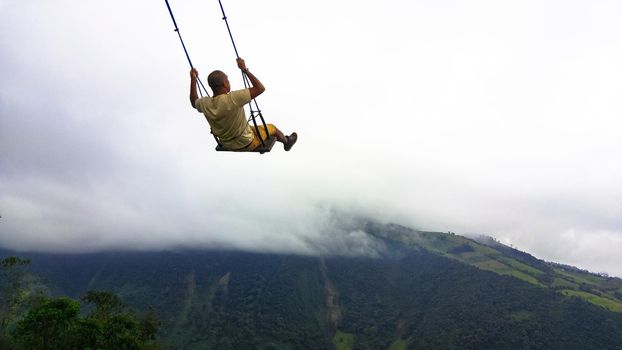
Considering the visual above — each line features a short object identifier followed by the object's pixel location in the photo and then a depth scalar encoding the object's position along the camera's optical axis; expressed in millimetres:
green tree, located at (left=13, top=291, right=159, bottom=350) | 47344
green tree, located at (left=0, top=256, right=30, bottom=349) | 54188
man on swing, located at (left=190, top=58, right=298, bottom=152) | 6418
